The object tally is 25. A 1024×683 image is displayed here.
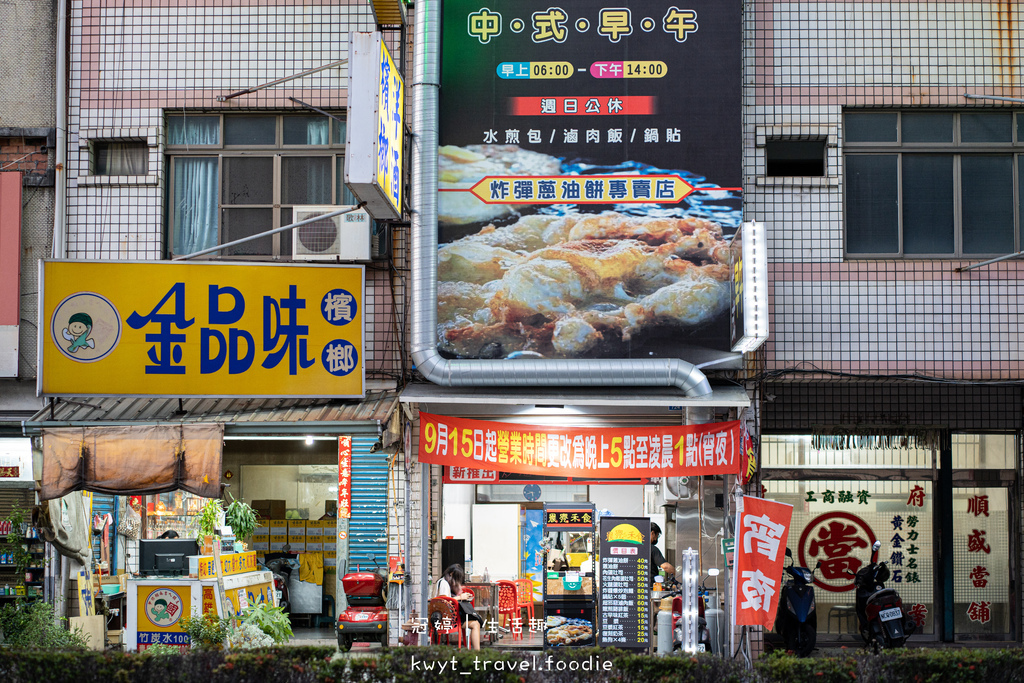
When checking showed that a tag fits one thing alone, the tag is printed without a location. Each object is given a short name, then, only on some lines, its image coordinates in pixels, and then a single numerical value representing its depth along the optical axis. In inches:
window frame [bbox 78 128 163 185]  491.5
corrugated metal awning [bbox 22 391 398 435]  434.0
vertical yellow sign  404.8
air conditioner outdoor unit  475.8
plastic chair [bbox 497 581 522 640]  584.7
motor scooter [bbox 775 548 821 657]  482.3
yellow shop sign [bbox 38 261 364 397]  451.8
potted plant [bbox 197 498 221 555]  466.3
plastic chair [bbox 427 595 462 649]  470.6
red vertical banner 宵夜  399.2
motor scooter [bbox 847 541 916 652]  478.0
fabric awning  424.5
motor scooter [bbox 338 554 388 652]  470.3
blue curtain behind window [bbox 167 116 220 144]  502.3
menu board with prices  486.0
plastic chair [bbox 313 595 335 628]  597.3
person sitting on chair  485.4
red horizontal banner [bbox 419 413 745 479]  440.1
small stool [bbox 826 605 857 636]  533.6
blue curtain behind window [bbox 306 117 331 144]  500.7
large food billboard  461.7
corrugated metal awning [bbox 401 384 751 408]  436.5
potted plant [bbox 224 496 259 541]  479.2
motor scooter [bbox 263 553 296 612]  586.9
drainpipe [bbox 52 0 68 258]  489.1
